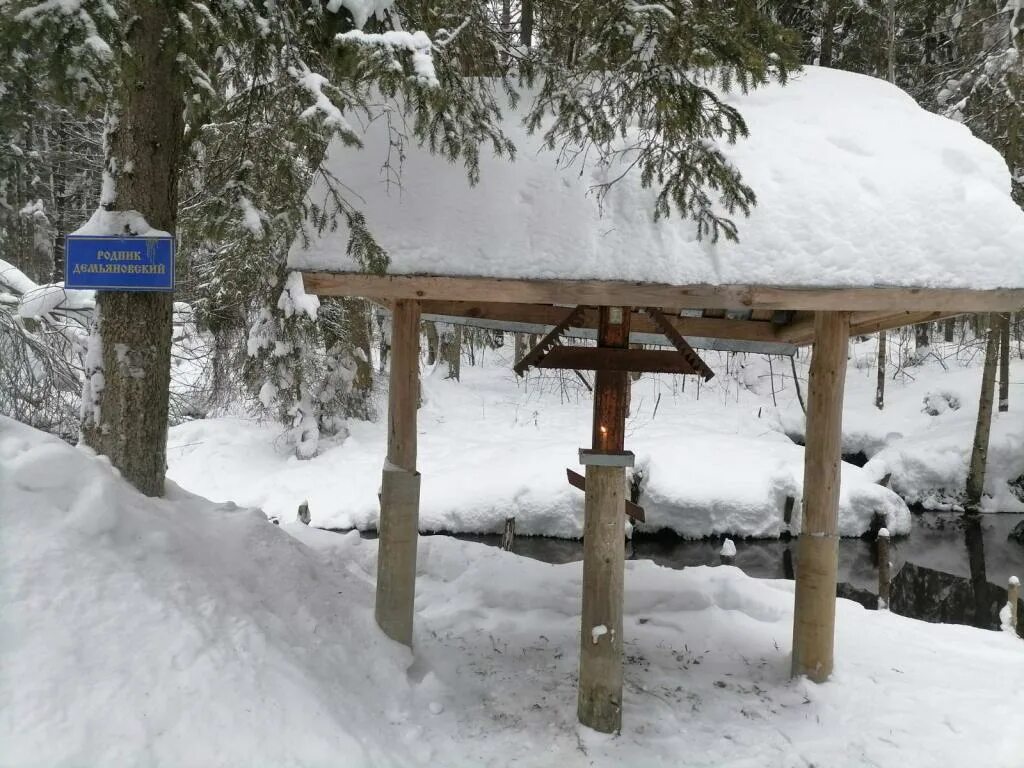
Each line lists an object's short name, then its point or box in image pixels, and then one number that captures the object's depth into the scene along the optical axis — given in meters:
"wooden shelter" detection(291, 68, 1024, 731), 3.64
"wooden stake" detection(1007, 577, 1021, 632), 6.75
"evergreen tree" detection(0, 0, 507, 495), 3.21
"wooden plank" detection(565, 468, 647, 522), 4.56
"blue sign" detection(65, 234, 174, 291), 3.55
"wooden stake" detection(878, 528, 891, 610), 8.03
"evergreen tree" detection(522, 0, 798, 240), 3.35
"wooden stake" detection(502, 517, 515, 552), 10.89
